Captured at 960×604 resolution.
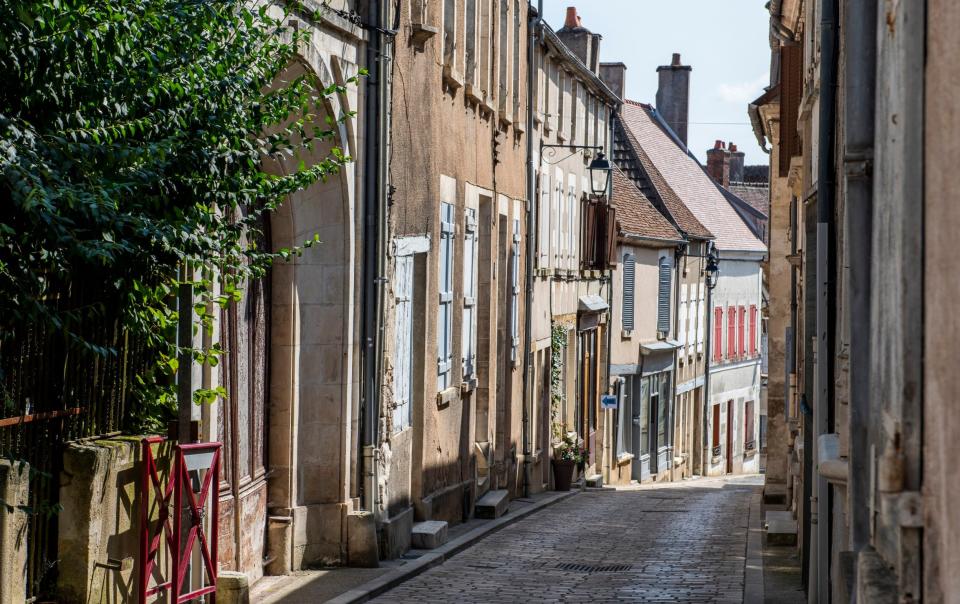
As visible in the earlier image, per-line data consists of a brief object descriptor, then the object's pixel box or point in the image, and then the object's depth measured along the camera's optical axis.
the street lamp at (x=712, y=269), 36.84
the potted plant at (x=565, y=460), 23.33
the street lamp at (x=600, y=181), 28.08
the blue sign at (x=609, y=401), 27.06
